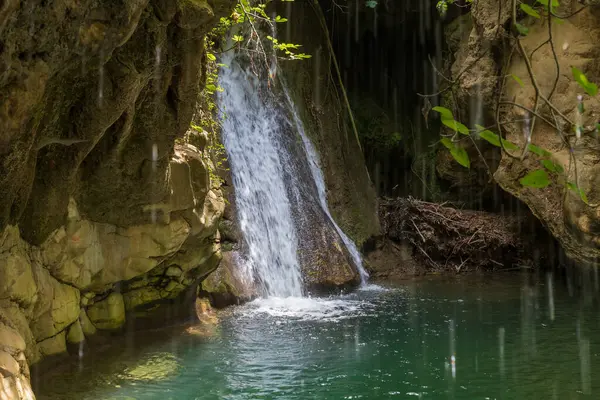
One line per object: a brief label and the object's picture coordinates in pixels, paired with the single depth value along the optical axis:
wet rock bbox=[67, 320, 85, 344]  5.51
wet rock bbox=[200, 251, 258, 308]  8.09
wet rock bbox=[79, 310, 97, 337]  5.83
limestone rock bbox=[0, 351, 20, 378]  3.71
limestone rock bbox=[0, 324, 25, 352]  3.94
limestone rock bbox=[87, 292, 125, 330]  6.08
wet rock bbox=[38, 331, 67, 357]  5.07
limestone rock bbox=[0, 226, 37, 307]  4.31
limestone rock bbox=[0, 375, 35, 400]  3.59
